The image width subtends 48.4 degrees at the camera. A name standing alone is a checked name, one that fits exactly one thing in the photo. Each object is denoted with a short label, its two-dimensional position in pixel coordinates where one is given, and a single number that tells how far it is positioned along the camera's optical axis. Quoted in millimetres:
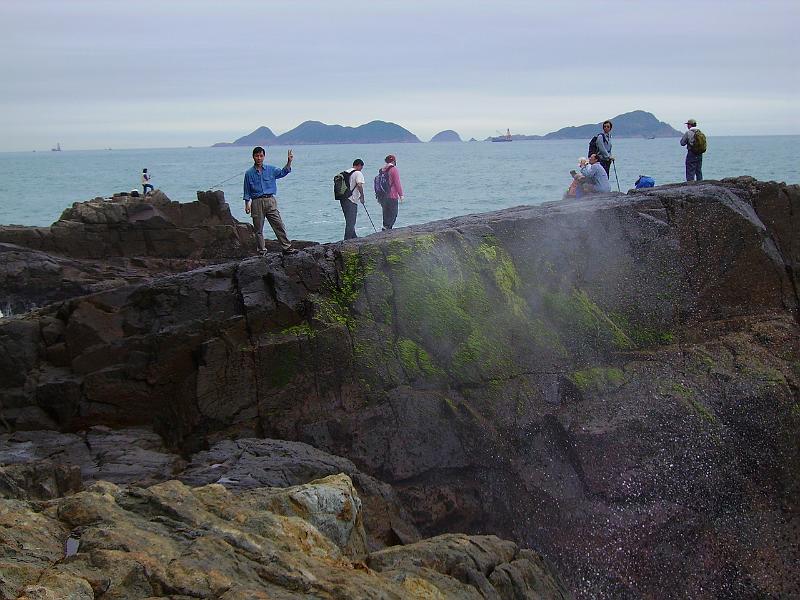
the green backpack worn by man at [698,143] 17797
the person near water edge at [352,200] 16797
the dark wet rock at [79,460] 8875
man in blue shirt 14094
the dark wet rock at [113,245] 21219
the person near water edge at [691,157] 17969
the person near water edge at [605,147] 17438
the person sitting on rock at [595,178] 16188
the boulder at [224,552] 6109
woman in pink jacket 17281
